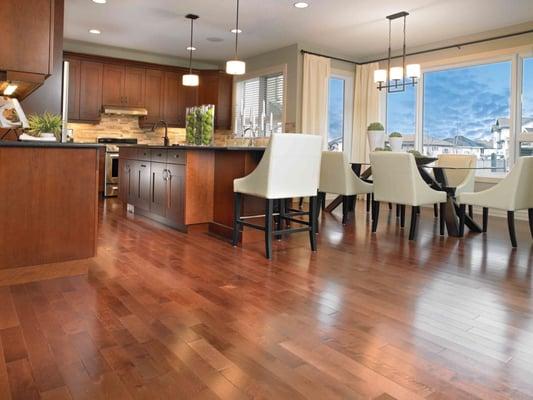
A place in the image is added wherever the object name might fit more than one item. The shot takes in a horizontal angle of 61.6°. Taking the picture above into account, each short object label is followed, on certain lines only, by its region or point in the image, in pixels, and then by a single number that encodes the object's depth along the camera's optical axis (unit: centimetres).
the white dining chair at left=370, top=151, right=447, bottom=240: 437
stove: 739
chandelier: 547
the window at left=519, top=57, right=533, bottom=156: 610
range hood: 763
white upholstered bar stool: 347
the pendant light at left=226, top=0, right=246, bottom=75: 499
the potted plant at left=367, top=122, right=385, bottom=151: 569
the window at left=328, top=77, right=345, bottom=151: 804
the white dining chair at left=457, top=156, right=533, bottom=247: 414
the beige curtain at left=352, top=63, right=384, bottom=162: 793
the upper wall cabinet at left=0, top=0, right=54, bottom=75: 296
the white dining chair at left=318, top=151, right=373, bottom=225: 536
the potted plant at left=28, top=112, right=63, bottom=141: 288
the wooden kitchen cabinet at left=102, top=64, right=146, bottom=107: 776
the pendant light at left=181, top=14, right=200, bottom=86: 587
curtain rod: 607
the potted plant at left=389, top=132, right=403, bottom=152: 554
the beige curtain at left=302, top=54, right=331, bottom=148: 720
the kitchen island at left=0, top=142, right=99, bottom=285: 257
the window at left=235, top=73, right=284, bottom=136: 768
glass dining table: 468
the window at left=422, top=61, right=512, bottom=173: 644
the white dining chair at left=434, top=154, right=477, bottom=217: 539
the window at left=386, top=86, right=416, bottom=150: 760
